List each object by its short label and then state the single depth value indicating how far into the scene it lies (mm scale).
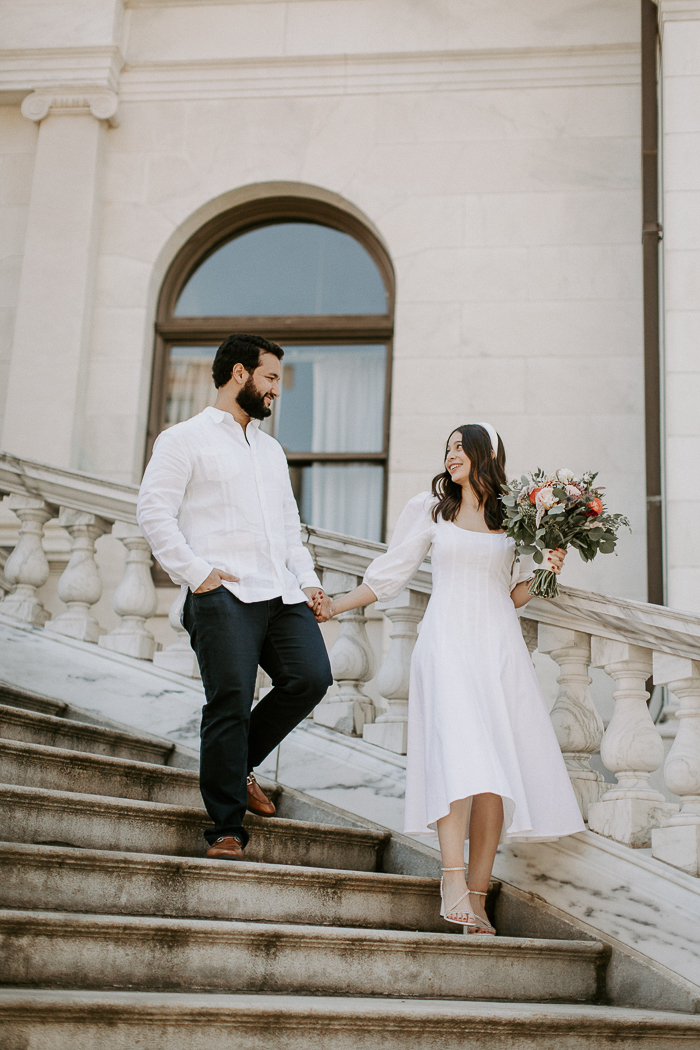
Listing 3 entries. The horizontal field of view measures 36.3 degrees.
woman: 3533
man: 3488
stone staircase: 2551
